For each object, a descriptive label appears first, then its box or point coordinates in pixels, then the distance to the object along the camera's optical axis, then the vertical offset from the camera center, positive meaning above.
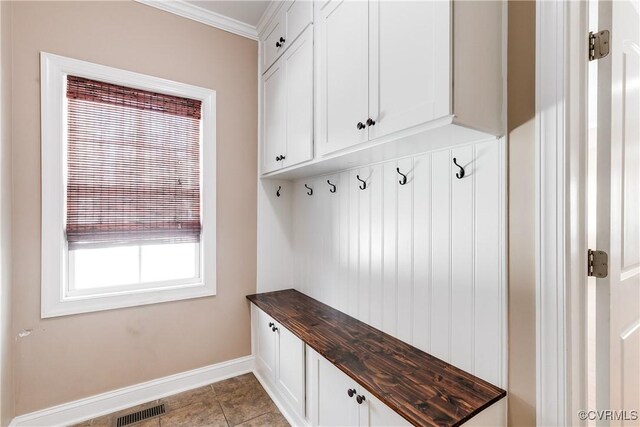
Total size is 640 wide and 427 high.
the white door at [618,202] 1.16 +0.05
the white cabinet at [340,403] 1.23 -0.85
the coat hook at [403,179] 1.60 +0.18
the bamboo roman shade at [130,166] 1.94 +0.32
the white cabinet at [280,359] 1.77 -0.96
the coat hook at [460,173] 1.33 +0.18
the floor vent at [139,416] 1.88 -1.28
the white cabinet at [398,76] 1.04 +0.55
